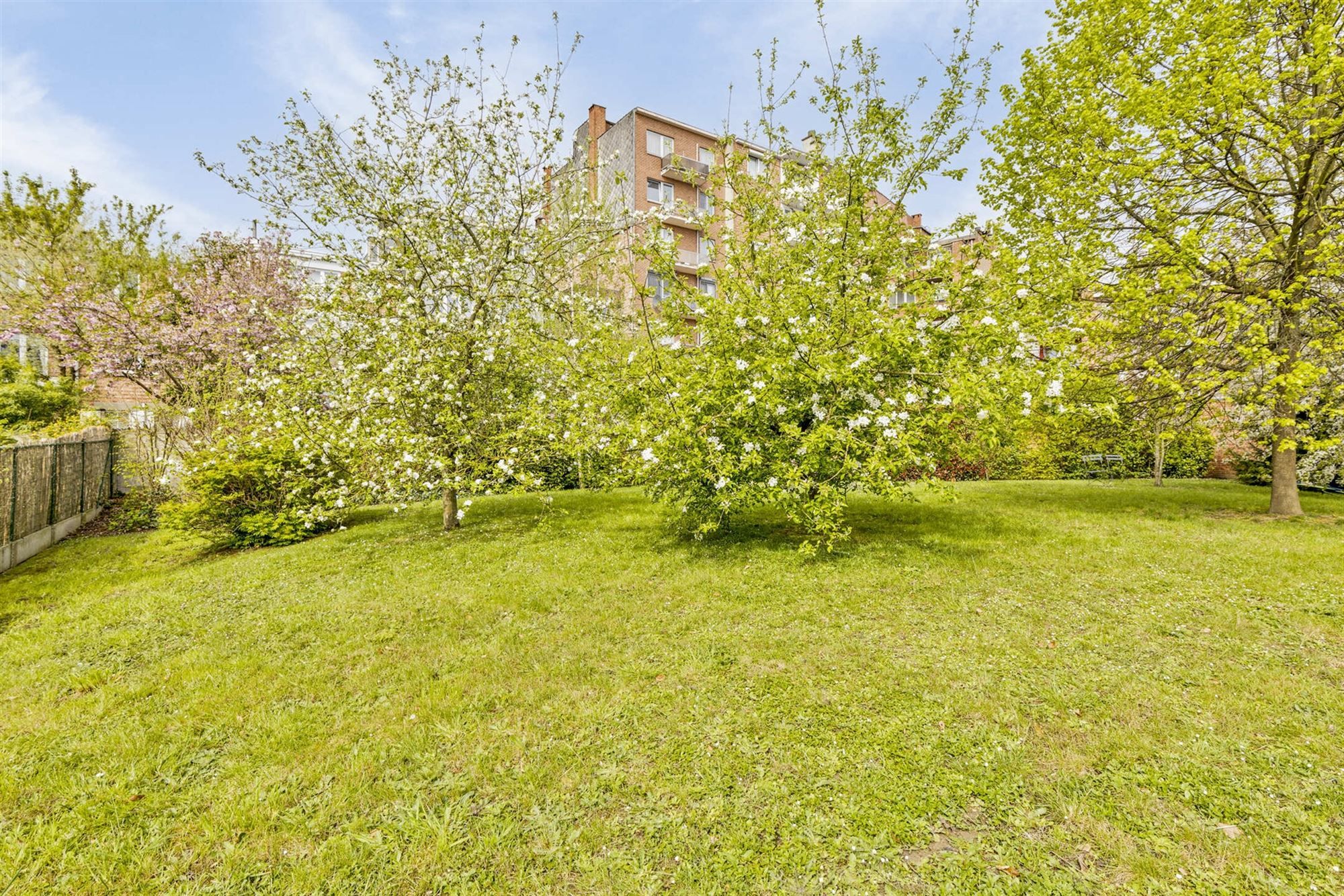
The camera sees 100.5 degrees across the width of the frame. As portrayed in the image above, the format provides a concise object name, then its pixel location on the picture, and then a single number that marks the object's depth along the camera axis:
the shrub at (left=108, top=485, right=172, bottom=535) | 13.59
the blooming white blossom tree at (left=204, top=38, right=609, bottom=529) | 9.90
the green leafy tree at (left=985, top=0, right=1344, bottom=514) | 9.22
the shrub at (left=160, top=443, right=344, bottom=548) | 10.07
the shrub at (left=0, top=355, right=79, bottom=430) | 15.21
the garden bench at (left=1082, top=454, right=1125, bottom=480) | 21.00
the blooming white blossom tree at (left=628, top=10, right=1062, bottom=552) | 7.95
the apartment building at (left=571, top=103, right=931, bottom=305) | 31.14
